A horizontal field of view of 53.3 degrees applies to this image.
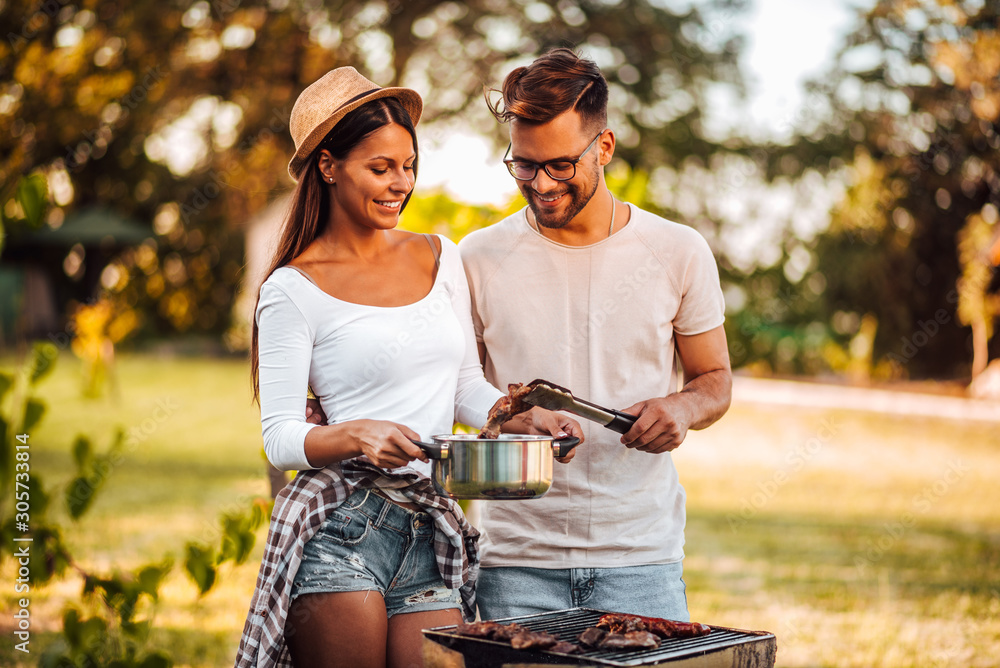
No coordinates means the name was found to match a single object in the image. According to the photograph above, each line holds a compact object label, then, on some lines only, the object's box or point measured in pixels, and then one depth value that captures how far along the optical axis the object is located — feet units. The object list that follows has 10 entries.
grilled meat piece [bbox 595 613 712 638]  8.41
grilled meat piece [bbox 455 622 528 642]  7.91
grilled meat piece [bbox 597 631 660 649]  7.76
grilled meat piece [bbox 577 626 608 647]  7.95
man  10.26
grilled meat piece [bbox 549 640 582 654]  7.62
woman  8.38
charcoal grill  7.45
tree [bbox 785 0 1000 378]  66.39
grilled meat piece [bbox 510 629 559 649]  7.60
